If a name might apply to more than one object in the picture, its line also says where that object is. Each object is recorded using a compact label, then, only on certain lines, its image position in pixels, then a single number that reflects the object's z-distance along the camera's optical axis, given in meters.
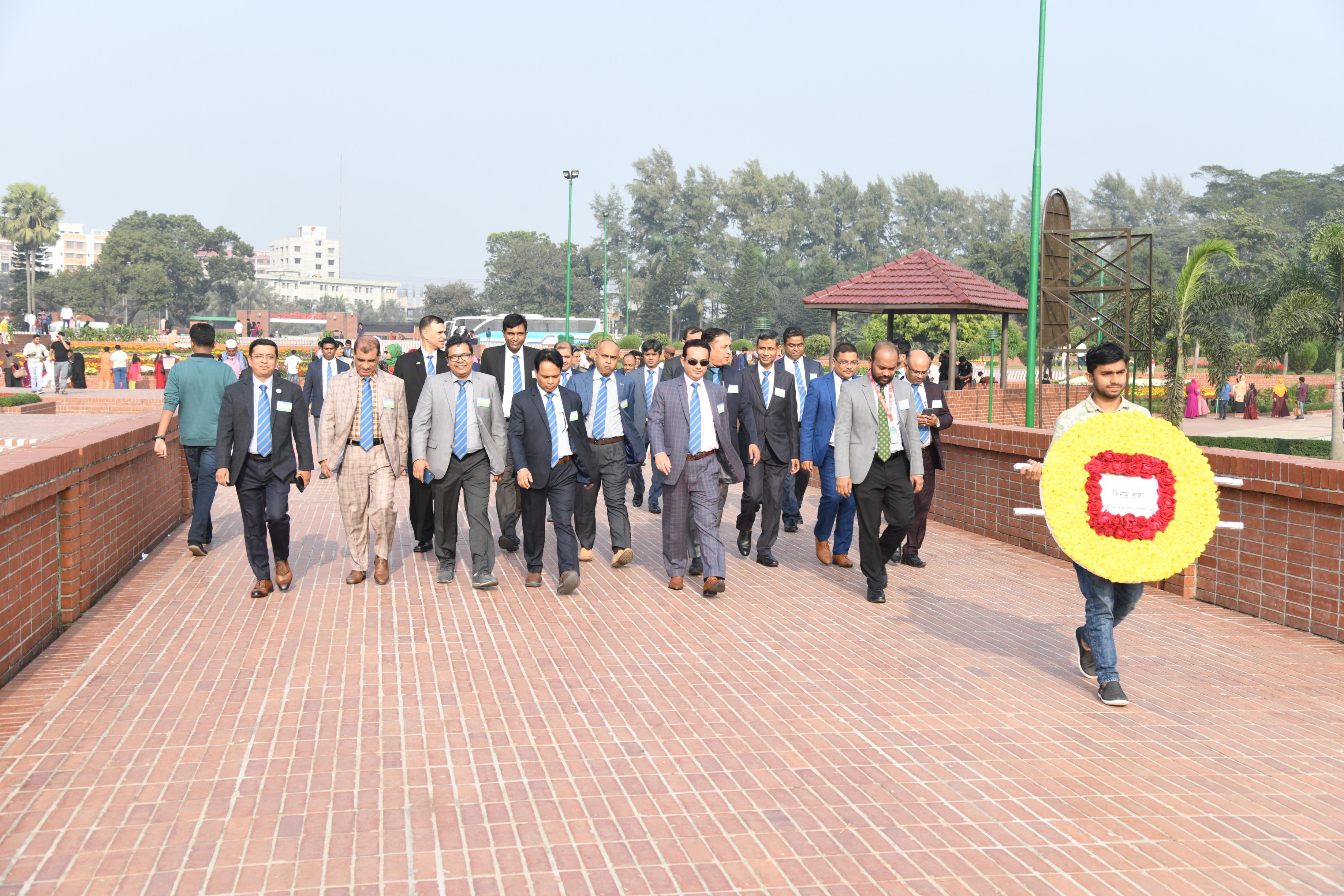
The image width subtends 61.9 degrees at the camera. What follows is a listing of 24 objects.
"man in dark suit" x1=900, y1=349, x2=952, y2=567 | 9.06
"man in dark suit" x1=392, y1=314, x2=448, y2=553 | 9.09
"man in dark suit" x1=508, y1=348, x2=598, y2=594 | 8.05
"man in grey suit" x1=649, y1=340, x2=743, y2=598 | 8.12
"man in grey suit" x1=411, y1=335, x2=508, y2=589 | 8.05
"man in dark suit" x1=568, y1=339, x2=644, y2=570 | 9.09
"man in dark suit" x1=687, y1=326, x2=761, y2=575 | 9.09
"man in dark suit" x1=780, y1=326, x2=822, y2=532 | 10.27
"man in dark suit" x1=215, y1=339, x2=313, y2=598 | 7.62
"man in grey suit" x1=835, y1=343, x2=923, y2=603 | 7.86
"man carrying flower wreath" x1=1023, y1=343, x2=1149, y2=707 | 5.52
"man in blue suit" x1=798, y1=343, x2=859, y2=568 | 9.14
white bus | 75.56
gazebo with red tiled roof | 20.52
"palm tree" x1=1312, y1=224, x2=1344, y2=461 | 25.45
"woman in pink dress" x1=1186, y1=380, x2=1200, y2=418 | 35.94
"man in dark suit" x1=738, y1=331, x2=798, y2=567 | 9.27
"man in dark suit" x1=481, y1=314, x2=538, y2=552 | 9.26
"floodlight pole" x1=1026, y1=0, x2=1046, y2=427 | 16.83
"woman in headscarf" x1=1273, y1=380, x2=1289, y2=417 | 39.41
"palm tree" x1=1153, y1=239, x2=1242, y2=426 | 27.55
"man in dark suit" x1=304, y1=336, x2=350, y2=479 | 11.23
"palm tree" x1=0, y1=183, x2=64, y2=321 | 93.25
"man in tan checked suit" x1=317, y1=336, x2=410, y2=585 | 7.95
